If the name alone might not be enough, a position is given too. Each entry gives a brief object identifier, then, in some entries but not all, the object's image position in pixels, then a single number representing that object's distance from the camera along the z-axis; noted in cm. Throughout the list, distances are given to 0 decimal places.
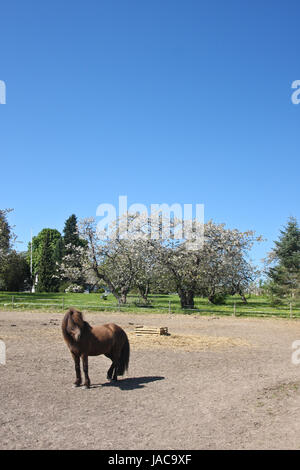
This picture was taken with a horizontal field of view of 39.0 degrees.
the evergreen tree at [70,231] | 7419
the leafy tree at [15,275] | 5805
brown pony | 870
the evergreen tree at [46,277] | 6193
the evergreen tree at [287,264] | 3466
